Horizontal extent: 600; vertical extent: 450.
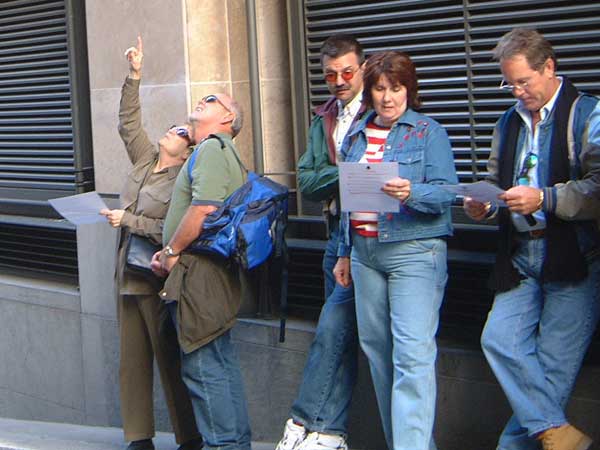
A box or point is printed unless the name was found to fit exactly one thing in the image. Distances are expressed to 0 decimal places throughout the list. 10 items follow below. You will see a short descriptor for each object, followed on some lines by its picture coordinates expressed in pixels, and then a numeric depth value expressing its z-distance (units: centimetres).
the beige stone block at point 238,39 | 765
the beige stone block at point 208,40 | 755
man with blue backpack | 597
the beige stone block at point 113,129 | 779
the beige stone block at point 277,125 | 761
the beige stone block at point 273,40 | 757
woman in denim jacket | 536
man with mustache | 584
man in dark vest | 494
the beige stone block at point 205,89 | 758
